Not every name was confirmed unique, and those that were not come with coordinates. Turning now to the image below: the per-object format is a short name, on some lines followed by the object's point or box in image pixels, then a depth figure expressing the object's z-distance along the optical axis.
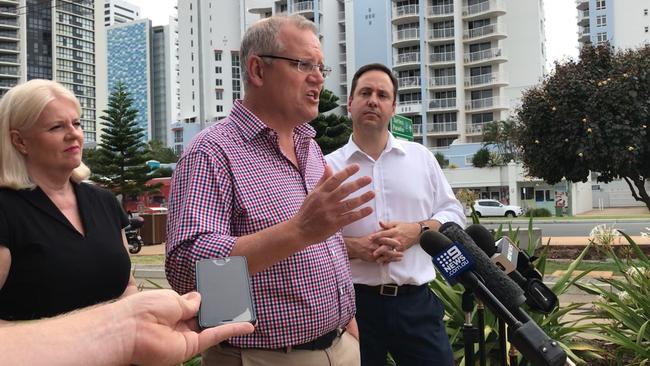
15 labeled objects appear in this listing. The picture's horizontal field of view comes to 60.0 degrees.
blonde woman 1.82
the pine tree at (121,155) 32.03
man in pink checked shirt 1.53
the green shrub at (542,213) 33.59
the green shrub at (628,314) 3.41
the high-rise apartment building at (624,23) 60.82
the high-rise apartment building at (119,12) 155.00
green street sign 8.55
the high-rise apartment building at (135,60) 131.12
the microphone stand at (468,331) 1.87
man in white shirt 2.64
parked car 33.75
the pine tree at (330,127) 24.70
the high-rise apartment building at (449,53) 54.06
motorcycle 16.34
